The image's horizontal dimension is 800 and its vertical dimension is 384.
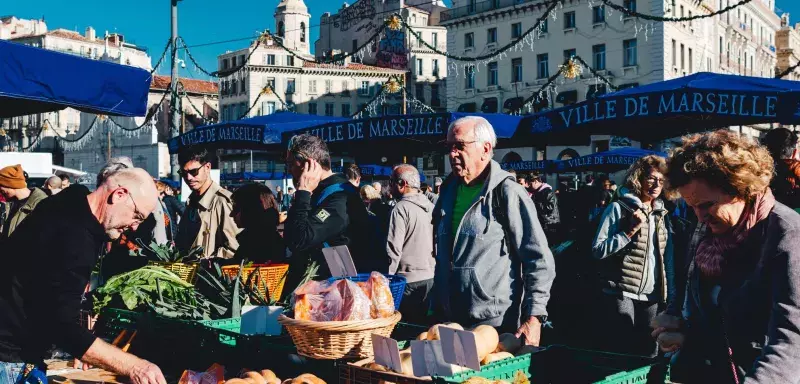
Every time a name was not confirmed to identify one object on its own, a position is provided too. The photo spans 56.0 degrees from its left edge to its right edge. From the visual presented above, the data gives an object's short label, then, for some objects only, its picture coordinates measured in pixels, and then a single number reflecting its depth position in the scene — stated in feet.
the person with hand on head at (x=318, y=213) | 12.50
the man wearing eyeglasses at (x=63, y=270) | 8.00
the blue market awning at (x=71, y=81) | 14.58
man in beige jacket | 17.02
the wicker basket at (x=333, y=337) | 8.34
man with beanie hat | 23.18
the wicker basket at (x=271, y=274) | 12.98
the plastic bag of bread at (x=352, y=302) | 8.70
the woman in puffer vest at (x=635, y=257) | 16.12
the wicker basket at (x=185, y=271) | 13.63
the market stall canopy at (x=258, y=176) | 95.68
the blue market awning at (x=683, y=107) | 18.42
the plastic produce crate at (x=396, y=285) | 10.18
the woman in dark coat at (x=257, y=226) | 15.65
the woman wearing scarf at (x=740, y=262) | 6.52
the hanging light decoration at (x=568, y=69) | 61.52
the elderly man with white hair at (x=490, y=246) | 10.85
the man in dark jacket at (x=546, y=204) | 35.97
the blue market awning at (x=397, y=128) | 25.77
